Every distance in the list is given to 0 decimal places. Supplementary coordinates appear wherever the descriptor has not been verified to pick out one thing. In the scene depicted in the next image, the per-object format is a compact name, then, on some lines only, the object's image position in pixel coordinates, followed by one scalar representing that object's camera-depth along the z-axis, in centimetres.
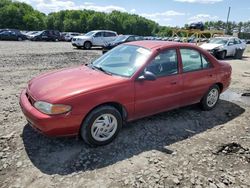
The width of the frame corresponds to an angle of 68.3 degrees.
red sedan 262
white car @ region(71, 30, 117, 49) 1518
